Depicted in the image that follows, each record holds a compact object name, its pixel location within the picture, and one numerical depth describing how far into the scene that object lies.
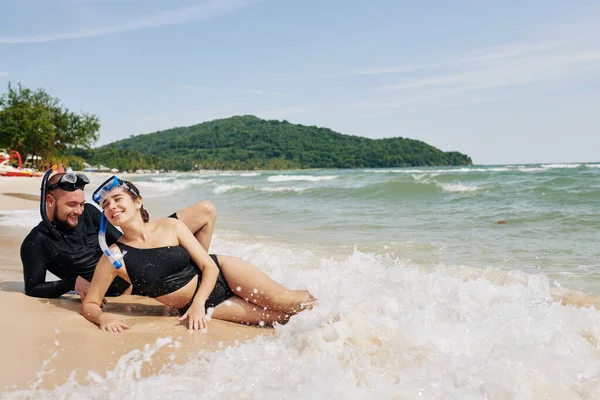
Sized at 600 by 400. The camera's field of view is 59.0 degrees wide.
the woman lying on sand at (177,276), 4.02
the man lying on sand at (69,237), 4.59
